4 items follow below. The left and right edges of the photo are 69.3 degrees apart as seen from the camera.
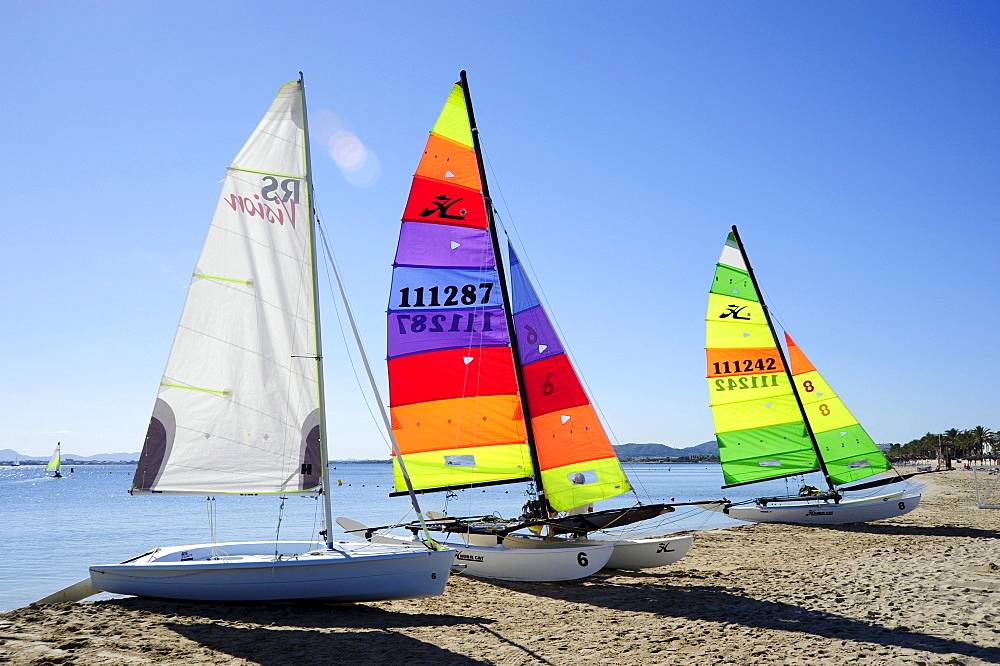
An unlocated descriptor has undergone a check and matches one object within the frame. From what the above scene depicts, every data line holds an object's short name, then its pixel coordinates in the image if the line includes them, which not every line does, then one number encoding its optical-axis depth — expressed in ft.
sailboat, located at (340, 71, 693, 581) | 45.37
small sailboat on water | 339.14
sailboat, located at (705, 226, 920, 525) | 70.03
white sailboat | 35.24
